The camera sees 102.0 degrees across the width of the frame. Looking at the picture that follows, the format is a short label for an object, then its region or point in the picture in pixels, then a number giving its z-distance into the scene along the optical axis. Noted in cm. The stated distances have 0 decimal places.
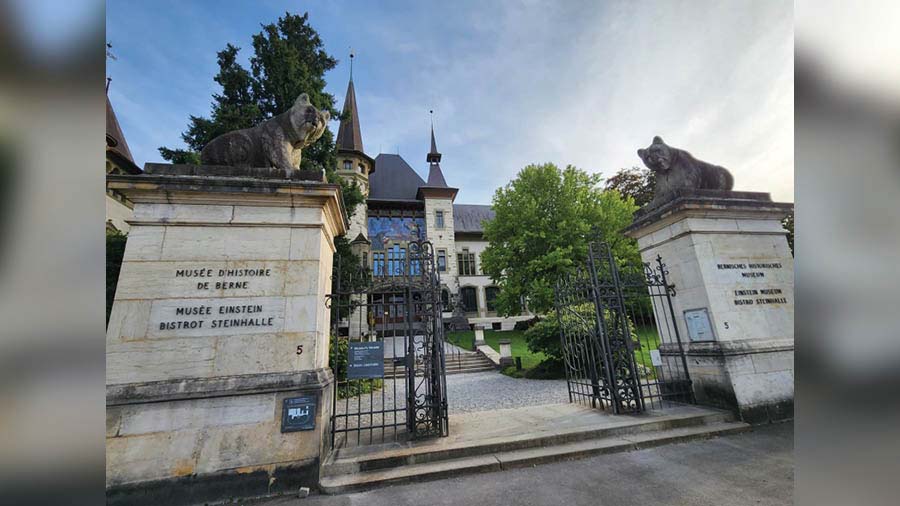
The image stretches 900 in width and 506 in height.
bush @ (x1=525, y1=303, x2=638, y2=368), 1193
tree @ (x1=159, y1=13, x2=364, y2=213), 1206
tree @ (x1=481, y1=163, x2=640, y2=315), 1859
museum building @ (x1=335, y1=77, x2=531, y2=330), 3103
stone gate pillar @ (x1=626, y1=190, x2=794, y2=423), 546
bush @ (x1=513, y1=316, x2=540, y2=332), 2950
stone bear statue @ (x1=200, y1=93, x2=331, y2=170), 512
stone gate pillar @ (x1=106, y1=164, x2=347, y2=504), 387
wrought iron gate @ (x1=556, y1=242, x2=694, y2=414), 598
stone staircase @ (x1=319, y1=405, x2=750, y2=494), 415
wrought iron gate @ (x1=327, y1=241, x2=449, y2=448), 508
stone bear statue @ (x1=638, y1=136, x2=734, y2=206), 653
